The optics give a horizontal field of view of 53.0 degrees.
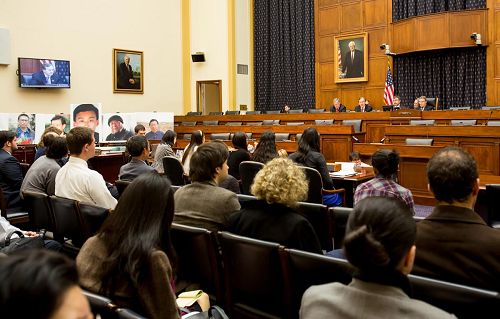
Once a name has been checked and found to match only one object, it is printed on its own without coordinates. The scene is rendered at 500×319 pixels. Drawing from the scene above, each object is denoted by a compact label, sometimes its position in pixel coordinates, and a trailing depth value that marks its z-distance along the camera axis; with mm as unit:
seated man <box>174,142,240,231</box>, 3078
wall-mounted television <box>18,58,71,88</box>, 11930
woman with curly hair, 2564
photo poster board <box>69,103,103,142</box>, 10922
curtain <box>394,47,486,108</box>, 12188
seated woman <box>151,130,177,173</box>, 7297
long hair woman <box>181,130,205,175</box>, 6496
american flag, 12449
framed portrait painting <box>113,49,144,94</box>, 13914
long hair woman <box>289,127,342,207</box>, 5395
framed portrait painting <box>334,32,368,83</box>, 13852
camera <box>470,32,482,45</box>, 11461
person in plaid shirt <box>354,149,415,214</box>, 3564
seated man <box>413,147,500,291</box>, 1990
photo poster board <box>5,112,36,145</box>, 10367
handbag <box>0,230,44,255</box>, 3039
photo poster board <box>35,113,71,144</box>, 10688
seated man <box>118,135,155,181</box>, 5008
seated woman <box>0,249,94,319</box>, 845
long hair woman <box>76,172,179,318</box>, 1883
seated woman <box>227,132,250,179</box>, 6105
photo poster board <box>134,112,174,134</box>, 11430
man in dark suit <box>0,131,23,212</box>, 5020
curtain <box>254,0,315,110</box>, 15117
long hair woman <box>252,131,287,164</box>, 5980
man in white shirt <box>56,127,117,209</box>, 3826
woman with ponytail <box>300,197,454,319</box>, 1426
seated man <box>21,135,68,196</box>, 4684
